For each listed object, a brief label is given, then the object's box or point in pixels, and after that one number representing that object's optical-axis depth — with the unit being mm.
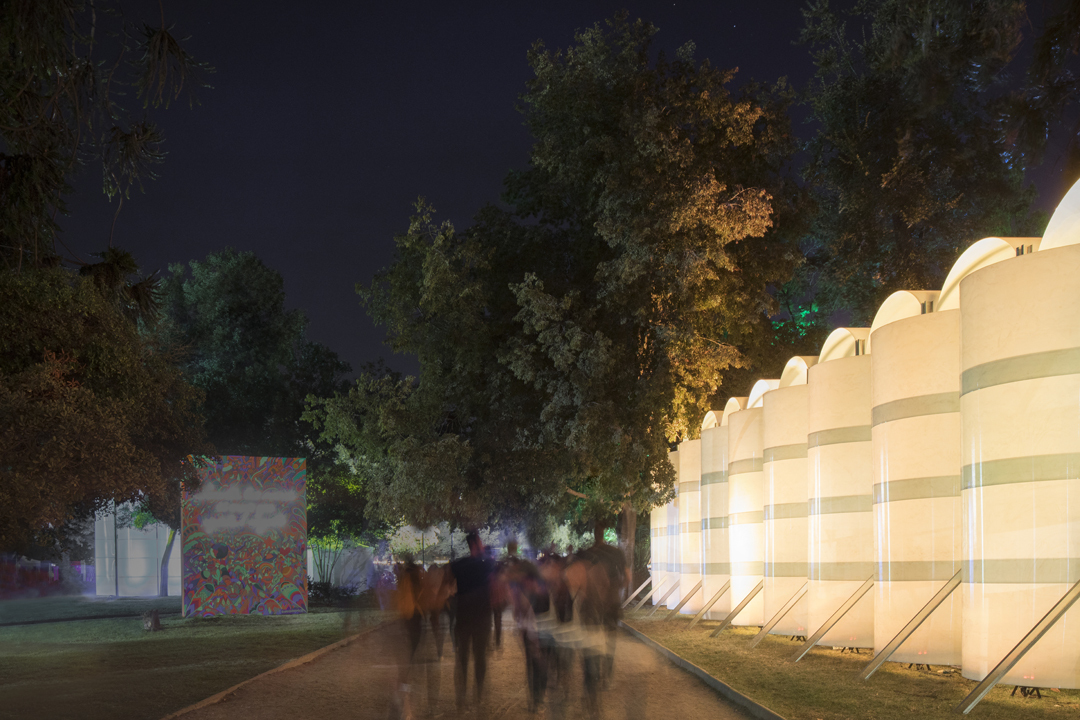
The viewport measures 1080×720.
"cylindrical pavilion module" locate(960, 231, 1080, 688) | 11383
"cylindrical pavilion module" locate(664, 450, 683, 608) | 31094
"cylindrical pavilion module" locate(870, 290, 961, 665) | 14719
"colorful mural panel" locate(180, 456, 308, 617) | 28594
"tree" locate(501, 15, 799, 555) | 29375
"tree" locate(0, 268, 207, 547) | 14750
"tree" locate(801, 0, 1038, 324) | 32906
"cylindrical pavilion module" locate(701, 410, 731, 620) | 25453
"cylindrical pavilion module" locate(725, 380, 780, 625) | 23016
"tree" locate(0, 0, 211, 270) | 10766
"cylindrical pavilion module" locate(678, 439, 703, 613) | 29281
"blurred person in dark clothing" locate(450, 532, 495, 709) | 11672
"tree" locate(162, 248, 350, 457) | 42312
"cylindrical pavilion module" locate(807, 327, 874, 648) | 17453
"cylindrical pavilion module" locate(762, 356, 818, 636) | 19969
